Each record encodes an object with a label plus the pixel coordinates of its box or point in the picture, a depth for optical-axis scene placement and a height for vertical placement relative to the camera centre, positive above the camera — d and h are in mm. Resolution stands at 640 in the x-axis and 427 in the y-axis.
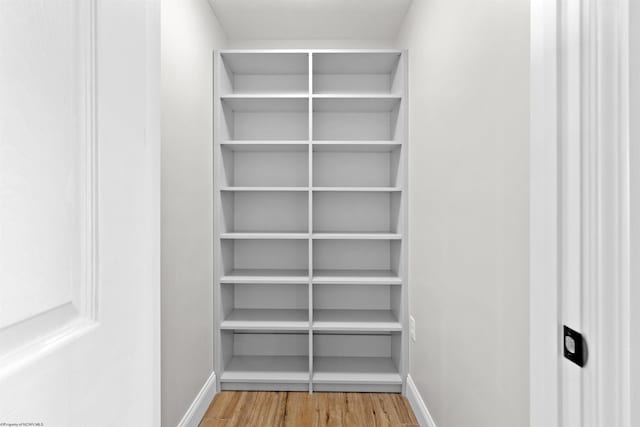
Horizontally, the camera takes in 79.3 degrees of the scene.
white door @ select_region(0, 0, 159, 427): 412 -1
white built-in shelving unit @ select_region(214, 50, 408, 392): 2781 +12
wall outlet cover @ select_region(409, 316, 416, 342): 2285 -695
